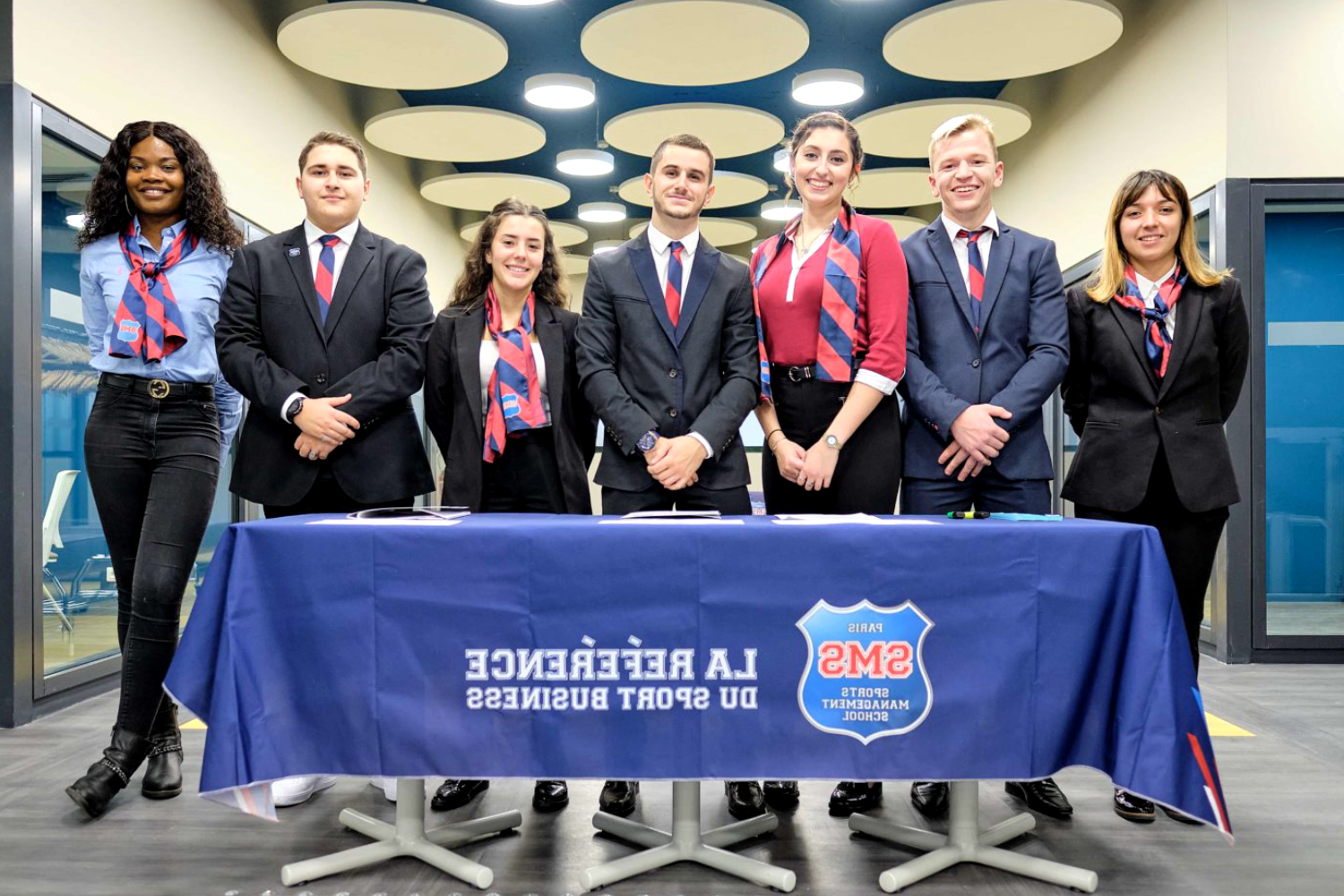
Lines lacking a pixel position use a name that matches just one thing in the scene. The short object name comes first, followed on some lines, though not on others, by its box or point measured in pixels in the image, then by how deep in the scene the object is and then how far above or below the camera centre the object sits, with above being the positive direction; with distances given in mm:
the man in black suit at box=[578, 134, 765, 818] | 2334 +218
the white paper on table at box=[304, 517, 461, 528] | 1819 -160
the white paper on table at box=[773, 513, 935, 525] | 1813 -154
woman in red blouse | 2344 +220
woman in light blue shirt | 2422 +113
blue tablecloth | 1772 -388
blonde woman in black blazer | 2455 +165
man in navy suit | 2395 +254
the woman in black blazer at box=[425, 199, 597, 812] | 2496 +117
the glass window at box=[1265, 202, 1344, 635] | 4582 +223
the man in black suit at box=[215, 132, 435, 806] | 2346 +212
